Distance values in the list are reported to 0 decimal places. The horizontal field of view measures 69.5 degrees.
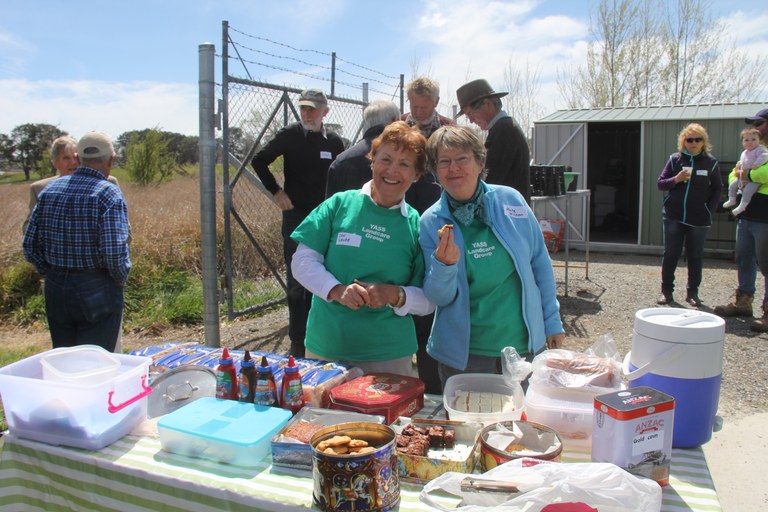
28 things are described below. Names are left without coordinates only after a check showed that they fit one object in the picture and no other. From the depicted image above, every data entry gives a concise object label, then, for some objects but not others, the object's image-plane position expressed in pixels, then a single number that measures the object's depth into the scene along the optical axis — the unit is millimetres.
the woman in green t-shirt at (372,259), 2242
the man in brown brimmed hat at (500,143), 3816
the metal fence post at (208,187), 4051
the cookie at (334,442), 1342
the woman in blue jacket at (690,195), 6199
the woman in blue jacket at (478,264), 2152
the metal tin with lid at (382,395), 1730
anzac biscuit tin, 1358
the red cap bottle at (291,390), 1776
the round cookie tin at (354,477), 1266
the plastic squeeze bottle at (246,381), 1813
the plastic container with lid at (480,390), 1668
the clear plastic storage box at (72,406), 1660
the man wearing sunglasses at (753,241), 5398
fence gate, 4688
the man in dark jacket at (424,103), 3705
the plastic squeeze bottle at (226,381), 1841
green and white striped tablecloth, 1406
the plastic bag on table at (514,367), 1784
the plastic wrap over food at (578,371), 1688
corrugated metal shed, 9625
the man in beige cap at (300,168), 4543
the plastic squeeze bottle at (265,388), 1762
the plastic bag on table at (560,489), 1208
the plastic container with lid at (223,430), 1540
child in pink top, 5557
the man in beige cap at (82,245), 2938
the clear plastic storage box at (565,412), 1608
